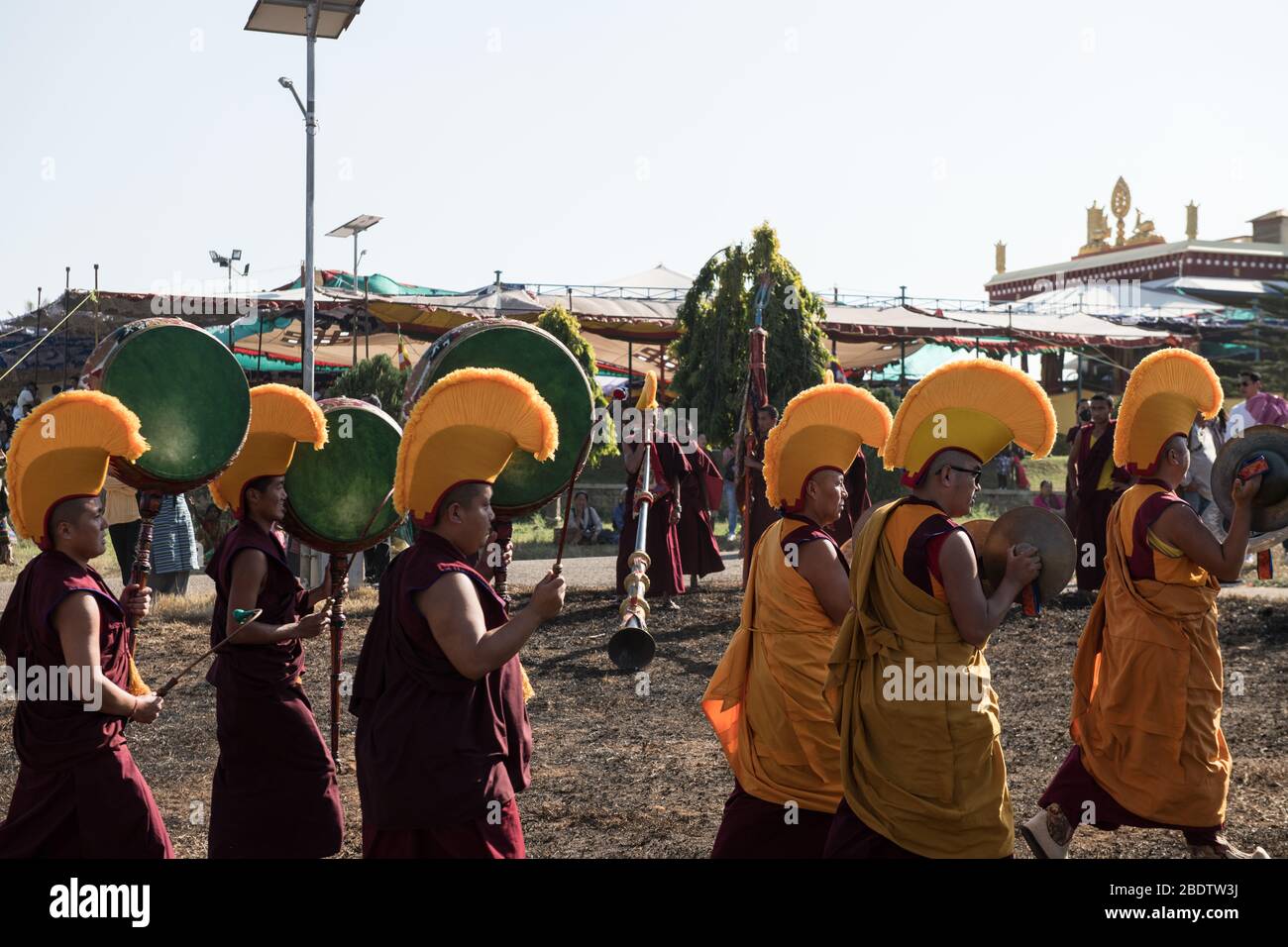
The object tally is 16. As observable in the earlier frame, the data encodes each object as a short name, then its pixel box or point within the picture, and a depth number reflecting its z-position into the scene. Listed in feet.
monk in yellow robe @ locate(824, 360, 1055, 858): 12.96
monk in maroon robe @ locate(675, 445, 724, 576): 44.73
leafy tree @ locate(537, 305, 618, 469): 67.51
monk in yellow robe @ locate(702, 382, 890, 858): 15.10
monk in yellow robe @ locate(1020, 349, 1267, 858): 17.01
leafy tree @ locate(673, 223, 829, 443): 56.44
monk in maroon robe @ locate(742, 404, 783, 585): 39.06
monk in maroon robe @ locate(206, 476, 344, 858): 15.89
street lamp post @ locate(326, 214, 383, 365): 87.51
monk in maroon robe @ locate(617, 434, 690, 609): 42.63
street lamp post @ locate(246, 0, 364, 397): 40.50
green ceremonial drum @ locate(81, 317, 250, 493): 16.12
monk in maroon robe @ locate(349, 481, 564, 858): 11.84
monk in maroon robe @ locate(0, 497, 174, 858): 13.33
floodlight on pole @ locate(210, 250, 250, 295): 103.60
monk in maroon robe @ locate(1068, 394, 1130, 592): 37.88
